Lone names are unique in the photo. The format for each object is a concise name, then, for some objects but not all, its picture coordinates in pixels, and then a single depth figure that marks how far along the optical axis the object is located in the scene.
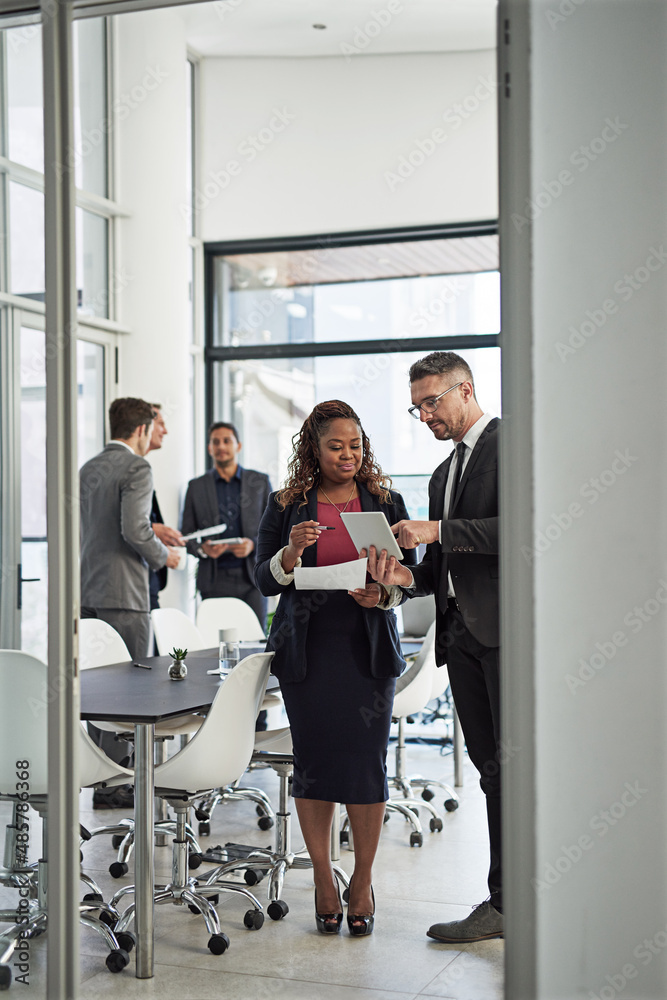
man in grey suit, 5.11
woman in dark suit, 3.36
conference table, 3.14
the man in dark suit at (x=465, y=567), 3.19
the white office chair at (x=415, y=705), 4.66
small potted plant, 3.86
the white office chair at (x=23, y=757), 2.66
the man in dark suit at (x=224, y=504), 6.63
